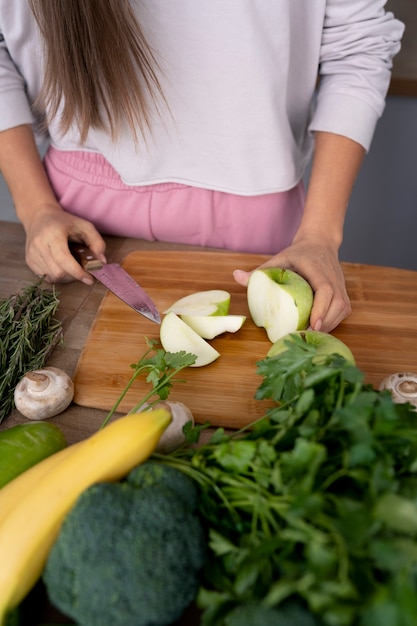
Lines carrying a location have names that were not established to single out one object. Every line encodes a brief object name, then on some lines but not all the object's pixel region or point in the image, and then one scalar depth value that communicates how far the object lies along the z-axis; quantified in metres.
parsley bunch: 0.44
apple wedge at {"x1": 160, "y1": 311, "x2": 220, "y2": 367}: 0.95
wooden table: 0.90
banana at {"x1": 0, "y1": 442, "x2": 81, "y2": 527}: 0.59
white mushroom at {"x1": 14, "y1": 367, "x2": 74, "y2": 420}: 0.83
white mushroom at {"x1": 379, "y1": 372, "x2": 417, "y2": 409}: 0.83
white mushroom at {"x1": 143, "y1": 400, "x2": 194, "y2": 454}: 0.73
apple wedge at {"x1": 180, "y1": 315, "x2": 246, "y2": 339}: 0.99
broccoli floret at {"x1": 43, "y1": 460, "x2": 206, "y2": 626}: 0.49
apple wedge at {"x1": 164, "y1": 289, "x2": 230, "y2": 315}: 1.02
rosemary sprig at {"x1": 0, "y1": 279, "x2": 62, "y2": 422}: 0.90
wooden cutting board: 0.91
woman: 1.03
